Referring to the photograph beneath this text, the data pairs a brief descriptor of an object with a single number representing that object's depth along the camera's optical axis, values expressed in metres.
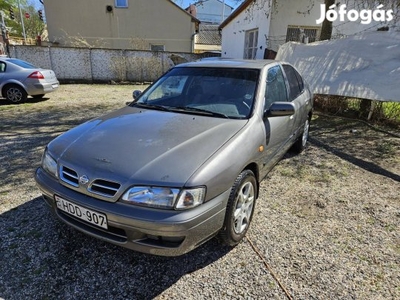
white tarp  6.21
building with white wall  10.82
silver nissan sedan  1.91
